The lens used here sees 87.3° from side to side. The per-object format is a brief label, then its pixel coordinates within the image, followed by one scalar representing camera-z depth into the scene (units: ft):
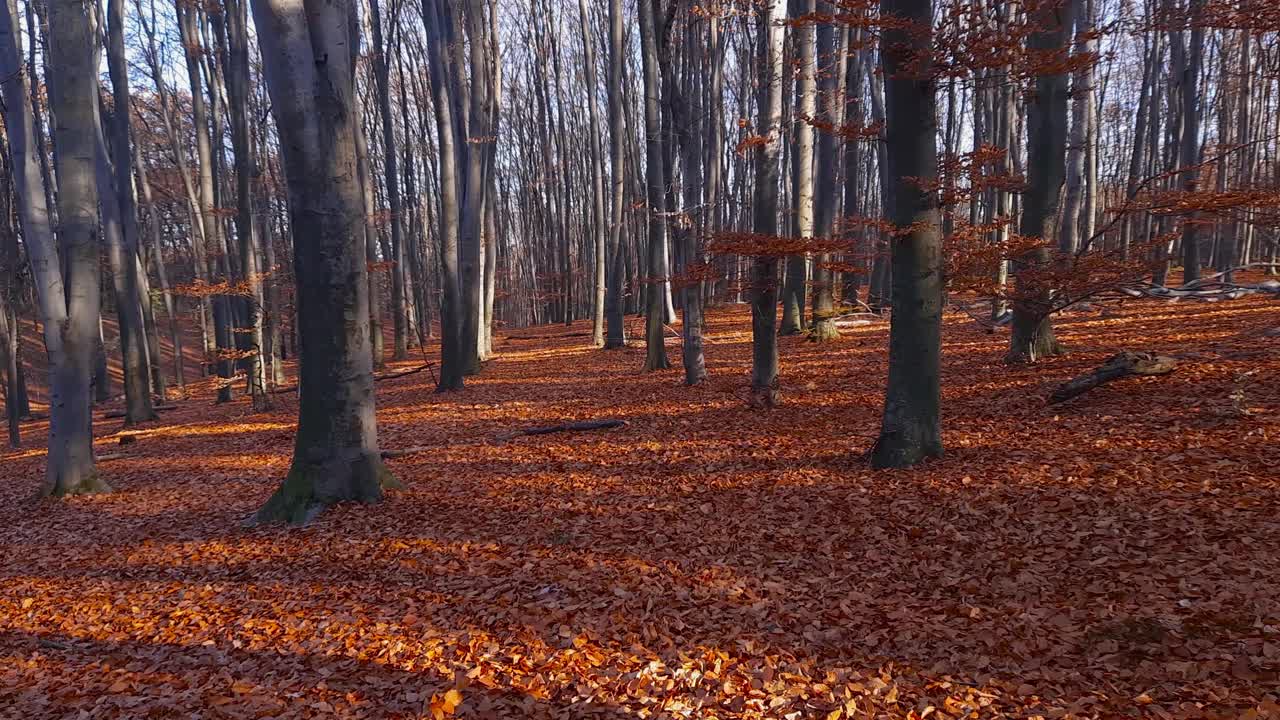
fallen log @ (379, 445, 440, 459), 29.68
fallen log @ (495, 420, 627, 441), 30.92
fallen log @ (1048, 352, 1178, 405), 23.11
